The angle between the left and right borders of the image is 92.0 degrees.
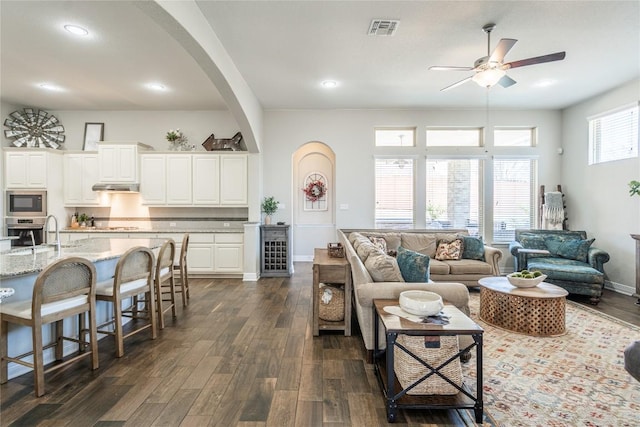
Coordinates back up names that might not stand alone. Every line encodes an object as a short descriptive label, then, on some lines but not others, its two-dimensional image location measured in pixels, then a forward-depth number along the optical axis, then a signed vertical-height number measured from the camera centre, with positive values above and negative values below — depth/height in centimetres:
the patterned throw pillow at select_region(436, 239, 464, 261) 511 -67
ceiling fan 305 +152
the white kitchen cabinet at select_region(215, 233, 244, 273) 572 -80
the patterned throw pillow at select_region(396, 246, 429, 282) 280 -53
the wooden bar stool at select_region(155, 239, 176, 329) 337 -73
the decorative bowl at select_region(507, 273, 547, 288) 339 -79
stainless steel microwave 561 +12
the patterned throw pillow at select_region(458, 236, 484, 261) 509 -64
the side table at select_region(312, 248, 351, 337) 325 -78
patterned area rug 202 -134
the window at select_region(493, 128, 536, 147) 625 +147
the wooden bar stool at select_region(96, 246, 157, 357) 277 -72
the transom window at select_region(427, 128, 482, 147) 631 +149
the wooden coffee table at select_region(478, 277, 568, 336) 324 -107
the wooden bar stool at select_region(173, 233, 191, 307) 420 -89
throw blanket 582 -1
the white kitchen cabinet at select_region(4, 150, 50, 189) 560 +74
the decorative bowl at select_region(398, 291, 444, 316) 210 -65
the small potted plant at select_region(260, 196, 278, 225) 602 +3
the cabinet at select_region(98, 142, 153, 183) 576 +91
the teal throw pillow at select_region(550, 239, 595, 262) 484 -63
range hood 569 +42
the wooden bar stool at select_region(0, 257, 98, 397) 217 -73
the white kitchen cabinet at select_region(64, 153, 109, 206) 585 +62
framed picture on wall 614 +149
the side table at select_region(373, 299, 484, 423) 190 -102
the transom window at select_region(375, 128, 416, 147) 636 +150
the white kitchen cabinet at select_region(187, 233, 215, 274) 570 -80
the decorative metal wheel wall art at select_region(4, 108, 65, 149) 581 +156
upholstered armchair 436 -77
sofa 257 -64
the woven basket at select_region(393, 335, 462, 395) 205 -105
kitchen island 238 -46
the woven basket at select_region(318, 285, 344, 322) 330 -101
